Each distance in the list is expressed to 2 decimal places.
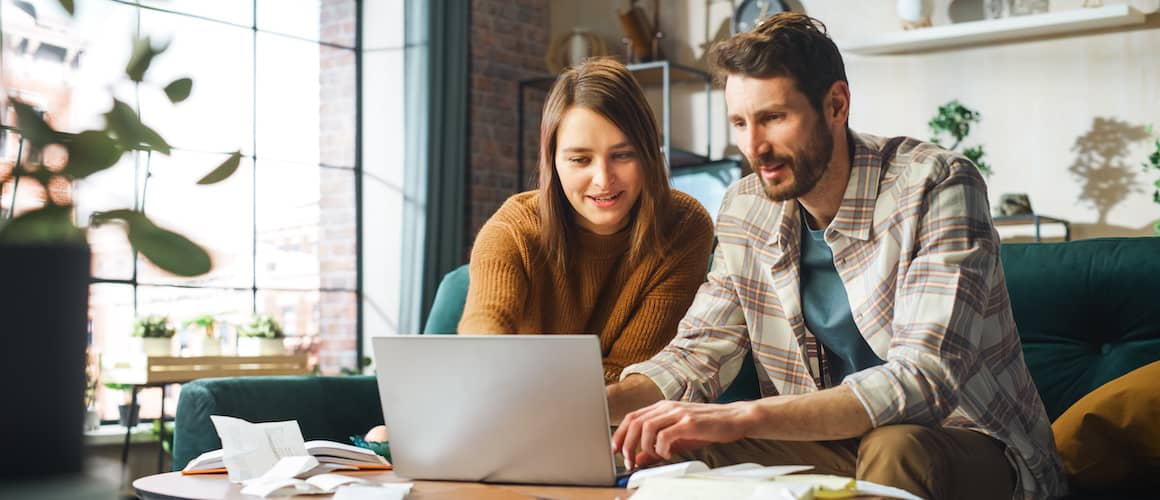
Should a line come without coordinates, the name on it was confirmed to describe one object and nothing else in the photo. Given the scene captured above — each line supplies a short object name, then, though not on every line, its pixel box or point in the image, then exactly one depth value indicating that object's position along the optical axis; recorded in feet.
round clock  16.59
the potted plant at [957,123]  14.78
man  4.80
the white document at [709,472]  4.15
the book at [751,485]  3.81
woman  6.93
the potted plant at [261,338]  13.84
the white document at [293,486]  4.52
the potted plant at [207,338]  13.70
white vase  15.29
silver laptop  4.33
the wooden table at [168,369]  12.57
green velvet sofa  6.83
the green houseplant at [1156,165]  13.44
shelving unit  16.81
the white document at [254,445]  5.06
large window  13.99
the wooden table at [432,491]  4.38
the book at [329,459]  5.34
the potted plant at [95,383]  12.72
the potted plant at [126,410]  13.75
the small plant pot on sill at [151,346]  13.07
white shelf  13.94
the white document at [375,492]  4.32
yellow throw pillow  6.01
